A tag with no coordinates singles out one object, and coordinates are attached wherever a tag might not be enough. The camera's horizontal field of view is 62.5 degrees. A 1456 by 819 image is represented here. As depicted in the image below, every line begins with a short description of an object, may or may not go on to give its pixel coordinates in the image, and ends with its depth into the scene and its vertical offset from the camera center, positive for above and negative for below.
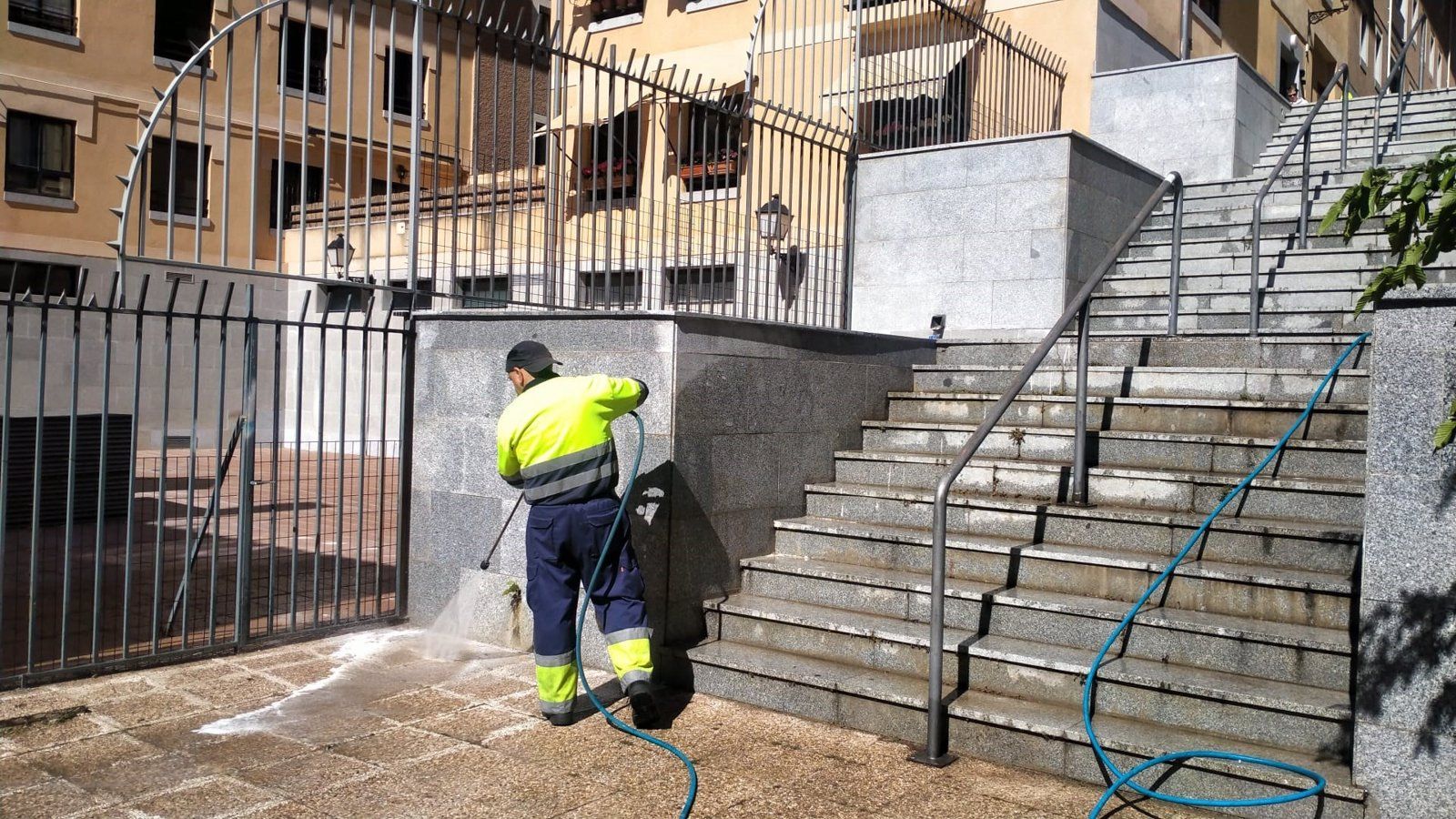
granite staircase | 4.53 -0.68
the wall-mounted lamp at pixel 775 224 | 7.94 +1.26
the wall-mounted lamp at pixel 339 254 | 5.86 +0.75
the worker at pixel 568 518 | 5.27 -0.50
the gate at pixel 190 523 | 5.82 -1.12
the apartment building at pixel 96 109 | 20.83 +4.99
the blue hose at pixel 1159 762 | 4.04 -1.17
